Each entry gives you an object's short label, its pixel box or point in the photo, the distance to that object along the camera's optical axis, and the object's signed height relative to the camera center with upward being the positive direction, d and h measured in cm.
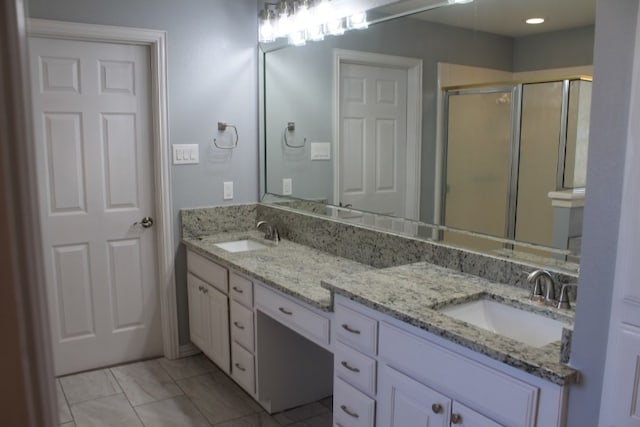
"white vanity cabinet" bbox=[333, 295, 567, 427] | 139 -71
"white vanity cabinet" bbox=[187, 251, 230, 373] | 292 -97
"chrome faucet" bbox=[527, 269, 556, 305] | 179 -48
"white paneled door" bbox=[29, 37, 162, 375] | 296 -34
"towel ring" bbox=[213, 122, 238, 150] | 334 +4
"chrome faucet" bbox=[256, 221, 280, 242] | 324 -56
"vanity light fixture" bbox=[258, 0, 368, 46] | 277 +67
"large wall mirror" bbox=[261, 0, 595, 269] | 183 +9
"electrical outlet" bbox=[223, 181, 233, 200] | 343 -31
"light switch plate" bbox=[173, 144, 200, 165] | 322 -8
